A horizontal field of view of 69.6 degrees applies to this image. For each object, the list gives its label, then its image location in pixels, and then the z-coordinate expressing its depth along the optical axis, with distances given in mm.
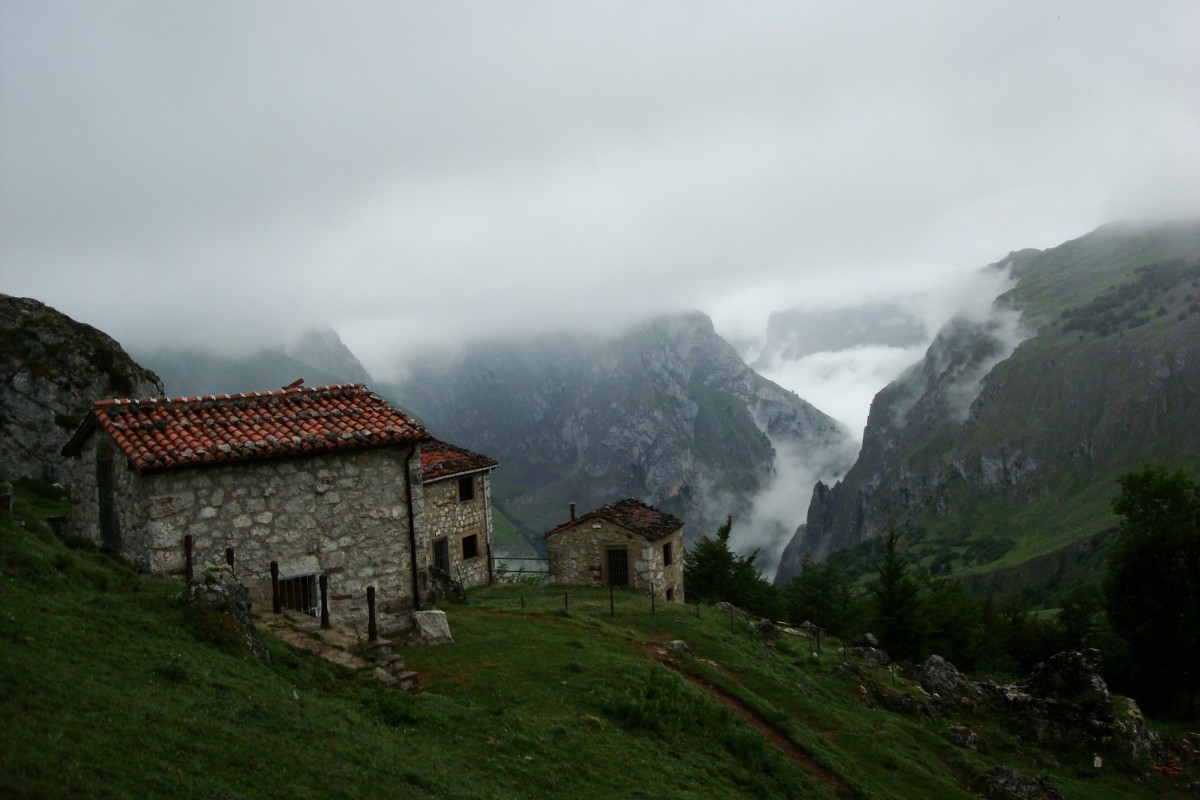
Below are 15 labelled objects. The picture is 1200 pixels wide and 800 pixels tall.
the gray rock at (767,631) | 36562
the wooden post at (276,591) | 19141
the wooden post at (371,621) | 18062
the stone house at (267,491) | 19188
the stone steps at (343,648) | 16547
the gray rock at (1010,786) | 25406
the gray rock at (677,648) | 27234
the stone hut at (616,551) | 40469
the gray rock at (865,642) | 41325
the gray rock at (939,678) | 35406
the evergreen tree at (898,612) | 45000
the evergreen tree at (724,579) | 52438
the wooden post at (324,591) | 19562
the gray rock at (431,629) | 20984
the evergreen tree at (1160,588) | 43719
